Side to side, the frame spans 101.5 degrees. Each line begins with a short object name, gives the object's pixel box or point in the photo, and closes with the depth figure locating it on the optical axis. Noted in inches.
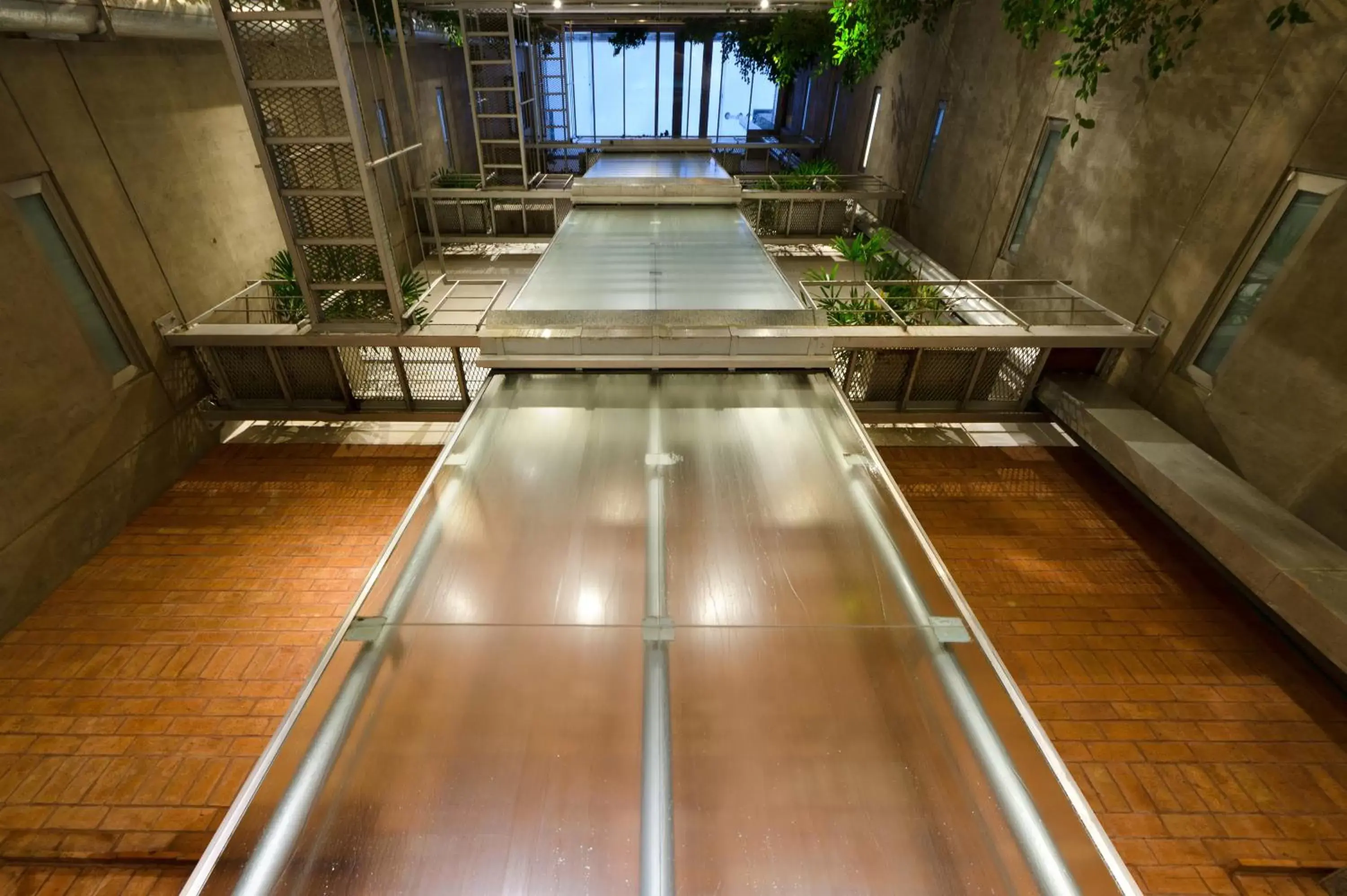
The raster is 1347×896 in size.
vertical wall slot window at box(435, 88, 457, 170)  397.1
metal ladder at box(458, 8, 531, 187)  313.0
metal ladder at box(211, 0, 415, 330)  133.9
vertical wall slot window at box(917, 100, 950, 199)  316.8
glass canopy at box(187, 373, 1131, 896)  49.7
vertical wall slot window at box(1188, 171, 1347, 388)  136.5
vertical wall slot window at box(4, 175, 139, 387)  141.9
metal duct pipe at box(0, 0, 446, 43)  124.9
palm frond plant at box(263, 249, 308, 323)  195.0
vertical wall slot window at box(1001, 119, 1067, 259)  227.0
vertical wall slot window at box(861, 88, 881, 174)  416.5
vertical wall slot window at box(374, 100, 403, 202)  306.5
